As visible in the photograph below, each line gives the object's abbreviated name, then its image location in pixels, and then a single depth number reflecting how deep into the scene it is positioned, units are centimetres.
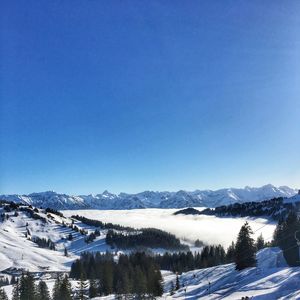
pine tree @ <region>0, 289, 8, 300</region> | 9180
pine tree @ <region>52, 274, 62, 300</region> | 9606
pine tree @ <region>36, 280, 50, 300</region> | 10050
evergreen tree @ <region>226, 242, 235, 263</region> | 15362
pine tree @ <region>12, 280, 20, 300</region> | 9434
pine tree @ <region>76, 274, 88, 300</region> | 9463
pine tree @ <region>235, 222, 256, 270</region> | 9556
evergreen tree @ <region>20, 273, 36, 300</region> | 9219
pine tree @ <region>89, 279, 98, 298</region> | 11832
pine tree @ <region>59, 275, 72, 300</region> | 9275
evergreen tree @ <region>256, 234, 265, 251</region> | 16150
